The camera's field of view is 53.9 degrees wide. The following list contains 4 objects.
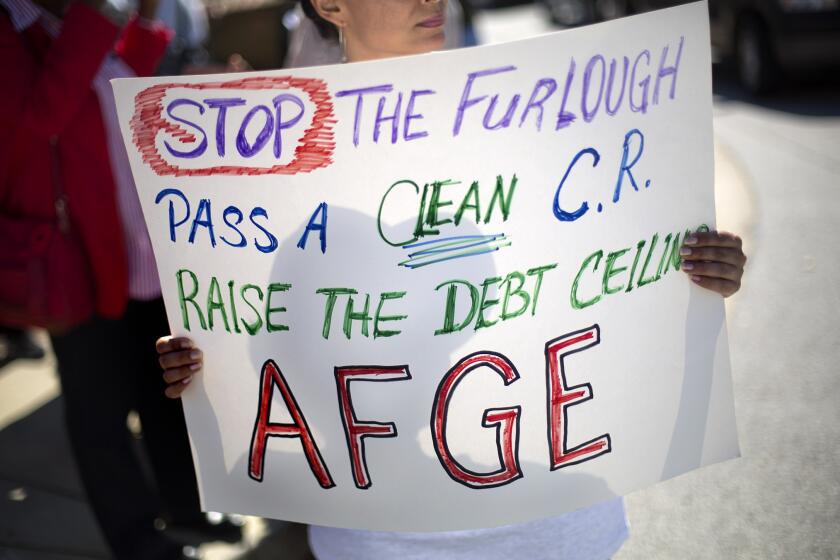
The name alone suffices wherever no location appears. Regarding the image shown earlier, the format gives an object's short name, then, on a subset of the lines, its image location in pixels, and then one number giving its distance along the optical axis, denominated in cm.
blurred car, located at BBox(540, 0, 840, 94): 727
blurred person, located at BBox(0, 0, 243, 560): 212
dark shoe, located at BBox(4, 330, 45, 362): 441
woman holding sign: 142
